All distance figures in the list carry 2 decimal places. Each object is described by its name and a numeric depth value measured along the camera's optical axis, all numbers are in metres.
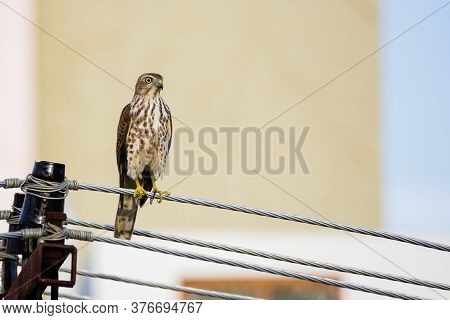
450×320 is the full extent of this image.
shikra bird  14.63
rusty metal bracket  9.12
